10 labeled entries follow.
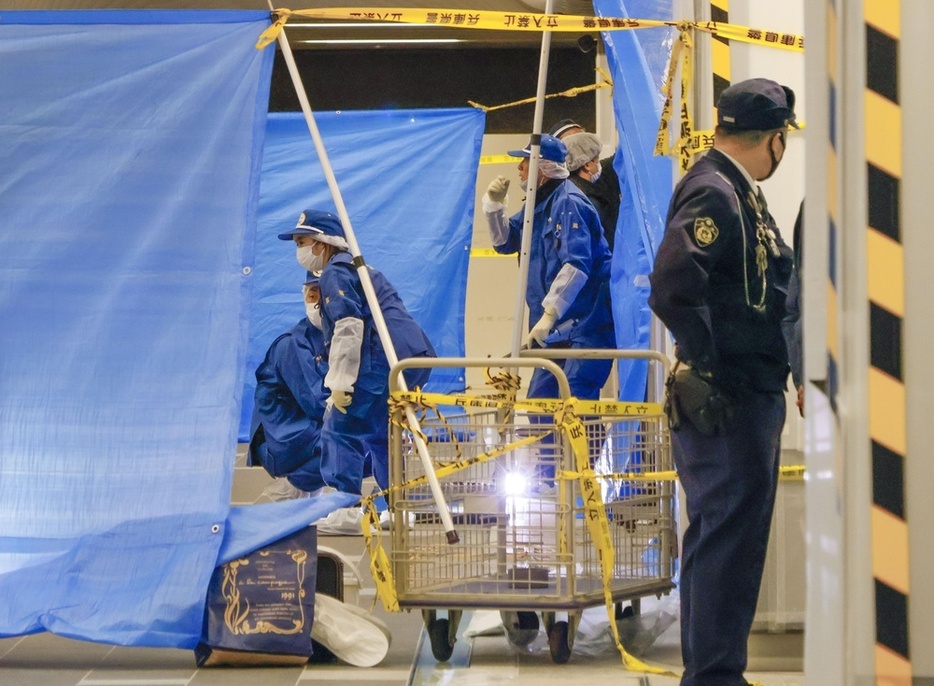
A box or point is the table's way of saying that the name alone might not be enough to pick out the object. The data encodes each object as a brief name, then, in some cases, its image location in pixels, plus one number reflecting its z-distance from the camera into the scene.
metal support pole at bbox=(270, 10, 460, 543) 10.91
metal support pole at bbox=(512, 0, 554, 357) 11.62
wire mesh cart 9.66
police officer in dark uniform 7.95
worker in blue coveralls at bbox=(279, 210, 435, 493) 14.20
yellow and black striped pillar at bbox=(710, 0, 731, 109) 9.86
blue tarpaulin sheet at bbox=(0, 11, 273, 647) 10.55
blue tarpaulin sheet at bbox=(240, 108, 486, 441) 18.53
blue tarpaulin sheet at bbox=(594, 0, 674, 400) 12.00
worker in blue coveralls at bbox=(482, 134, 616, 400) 14.01
